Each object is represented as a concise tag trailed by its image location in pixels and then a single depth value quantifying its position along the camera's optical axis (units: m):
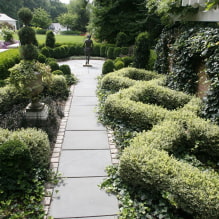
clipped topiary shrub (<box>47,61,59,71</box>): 9.66
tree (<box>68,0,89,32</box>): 44.05
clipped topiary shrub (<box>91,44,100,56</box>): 16.94
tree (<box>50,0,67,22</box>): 67.48
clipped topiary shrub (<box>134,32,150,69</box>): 9.48
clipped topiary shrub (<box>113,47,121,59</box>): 15.23
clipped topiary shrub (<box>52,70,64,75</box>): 8.84
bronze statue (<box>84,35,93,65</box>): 12.55
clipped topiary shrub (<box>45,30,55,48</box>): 16.10
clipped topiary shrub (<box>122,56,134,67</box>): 11.89
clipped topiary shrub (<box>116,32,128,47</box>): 15.88
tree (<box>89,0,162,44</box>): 16.03
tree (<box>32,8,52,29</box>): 41.84
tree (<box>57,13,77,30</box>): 46.38
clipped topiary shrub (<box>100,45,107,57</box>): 16.59
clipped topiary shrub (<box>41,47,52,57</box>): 14.55
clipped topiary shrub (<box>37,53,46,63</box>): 11.69
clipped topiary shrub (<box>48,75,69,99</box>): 7.38
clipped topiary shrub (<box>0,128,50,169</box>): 3.64
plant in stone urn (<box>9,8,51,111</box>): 4.96
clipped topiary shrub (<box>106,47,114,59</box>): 15.68
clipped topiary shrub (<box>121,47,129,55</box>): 15.11
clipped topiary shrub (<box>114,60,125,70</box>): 10.78
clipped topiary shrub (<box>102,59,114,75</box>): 10.57
